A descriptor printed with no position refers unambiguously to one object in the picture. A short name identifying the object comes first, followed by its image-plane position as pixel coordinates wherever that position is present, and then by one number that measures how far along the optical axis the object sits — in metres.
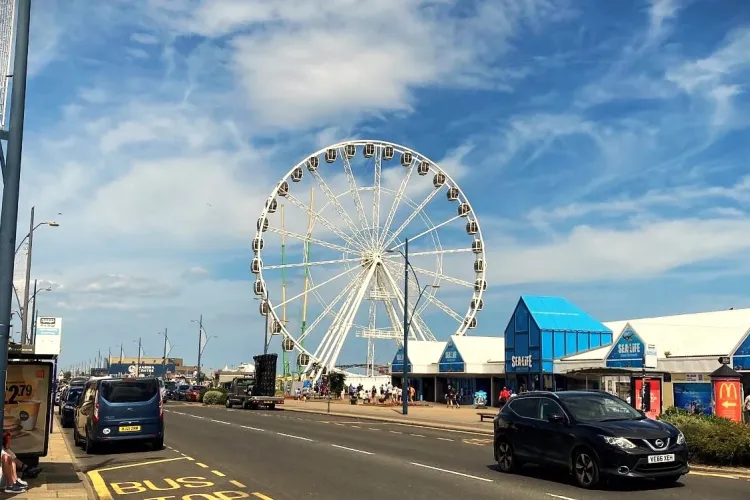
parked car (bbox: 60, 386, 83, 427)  31.08
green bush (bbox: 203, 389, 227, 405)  59.06
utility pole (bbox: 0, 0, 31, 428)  10.54
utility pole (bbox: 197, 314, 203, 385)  86.56
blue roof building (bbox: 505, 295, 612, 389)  48.16
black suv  12.34
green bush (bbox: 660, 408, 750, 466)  15.62
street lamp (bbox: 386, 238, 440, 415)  41.81
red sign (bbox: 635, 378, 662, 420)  23.09
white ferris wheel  53.34
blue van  19.14
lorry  49.81
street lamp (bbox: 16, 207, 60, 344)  33.84
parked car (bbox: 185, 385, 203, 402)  67.06
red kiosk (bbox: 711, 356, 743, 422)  20.06
